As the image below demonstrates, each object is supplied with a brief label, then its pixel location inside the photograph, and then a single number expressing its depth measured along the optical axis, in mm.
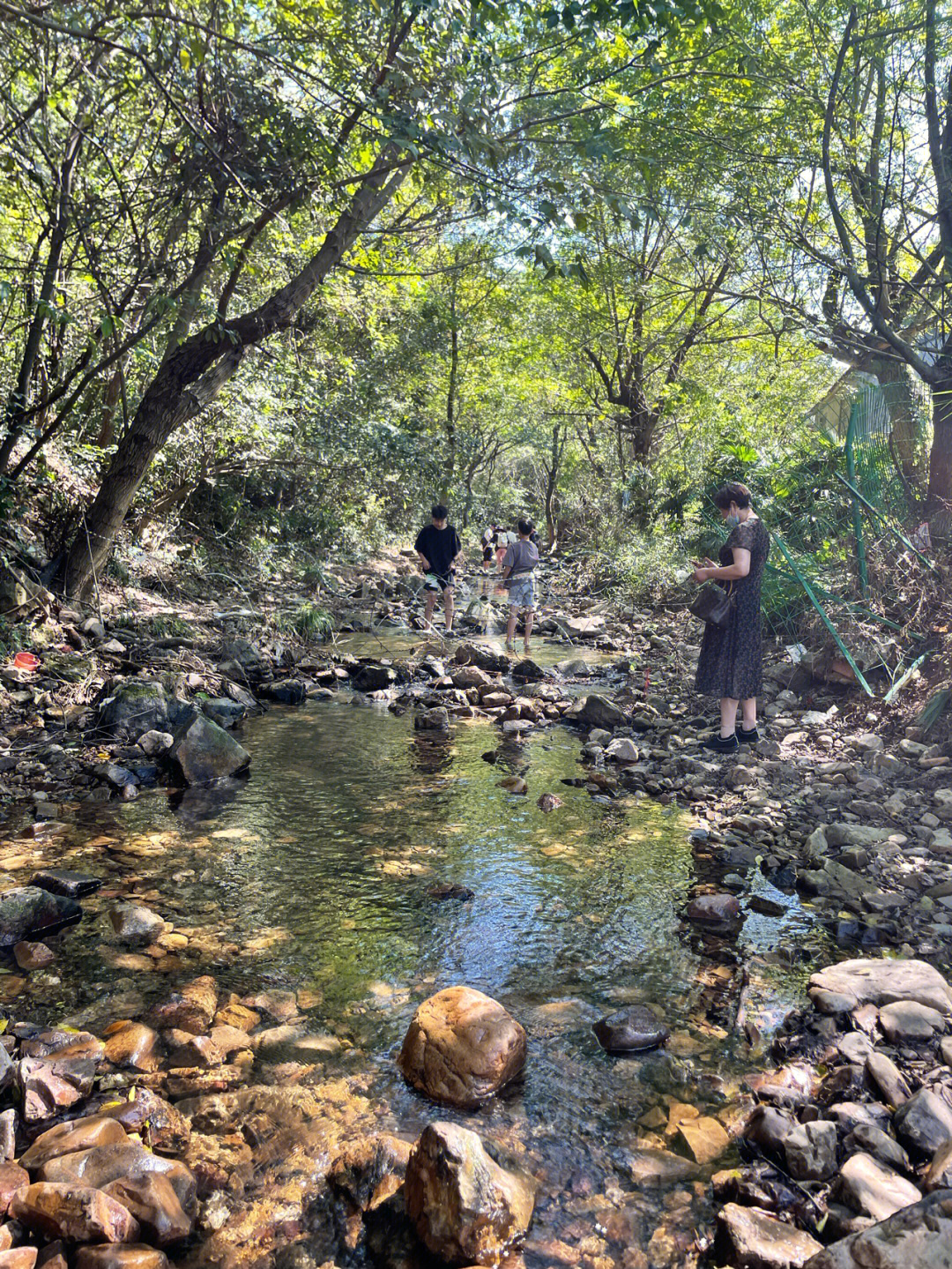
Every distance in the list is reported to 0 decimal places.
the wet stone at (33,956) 3324
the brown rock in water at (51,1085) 2457
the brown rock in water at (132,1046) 2764
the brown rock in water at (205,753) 5723
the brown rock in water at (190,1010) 2992
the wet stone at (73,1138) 2242
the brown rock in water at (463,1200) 2059
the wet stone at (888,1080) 2543
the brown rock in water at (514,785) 5852
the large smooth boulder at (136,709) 6375
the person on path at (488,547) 15204
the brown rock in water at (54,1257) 1911
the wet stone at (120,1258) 1920
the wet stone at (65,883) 3889
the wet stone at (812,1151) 2260
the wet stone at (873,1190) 2076
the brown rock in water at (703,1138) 2455
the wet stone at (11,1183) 2072
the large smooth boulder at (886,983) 3027
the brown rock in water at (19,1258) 1887
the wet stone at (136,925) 3566
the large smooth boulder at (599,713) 7695
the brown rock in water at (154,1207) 2072
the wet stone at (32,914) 3504
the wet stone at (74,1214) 1991
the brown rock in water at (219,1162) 2299
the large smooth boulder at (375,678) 9117
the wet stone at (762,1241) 1994
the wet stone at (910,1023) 2846
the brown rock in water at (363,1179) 2202
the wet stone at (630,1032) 2953
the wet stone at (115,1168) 2142
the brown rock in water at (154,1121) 2426
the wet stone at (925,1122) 2311
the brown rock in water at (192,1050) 2801
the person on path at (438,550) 11430
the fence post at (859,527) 6973
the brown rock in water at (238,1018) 3025
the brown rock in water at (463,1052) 2676
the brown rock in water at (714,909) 3922
